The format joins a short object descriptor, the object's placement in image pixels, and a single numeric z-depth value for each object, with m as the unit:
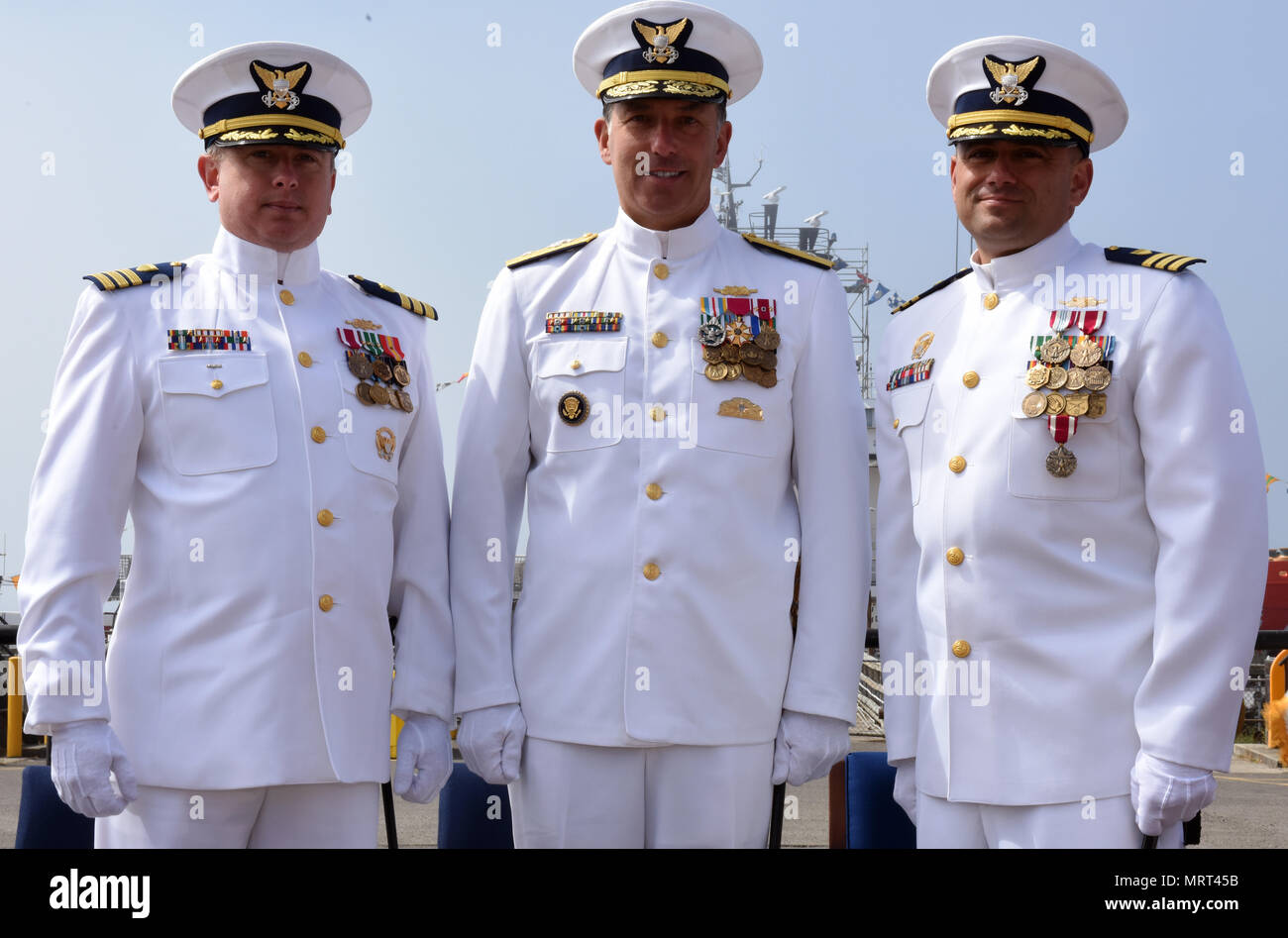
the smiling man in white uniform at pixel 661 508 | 3.07
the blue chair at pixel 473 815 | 3.80
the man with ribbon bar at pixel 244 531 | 2.92
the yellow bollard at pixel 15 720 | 9.76
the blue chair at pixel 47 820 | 3.61
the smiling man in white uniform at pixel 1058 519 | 2.86
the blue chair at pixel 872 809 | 3.86
